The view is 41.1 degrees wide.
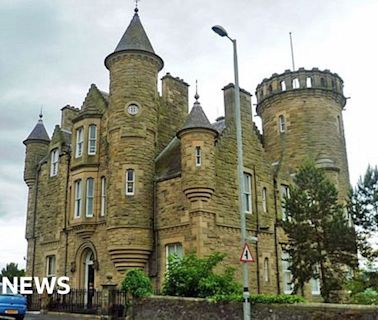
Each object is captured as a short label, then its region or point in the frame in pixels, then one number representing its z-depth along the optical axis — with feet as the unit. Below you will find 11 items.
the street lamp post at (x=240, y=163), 46.42
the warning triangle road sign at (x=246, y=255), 46.69
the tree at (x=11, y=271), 186.35
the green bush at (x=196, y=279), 63.77
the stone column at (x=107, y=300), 72.58
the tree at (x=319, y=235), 78.18
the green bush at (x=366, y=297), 64.78
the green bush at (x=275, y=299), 49.93
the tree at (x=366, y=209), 77.77
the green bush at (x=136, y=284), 67.00
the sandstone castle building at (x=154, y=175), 86.79
